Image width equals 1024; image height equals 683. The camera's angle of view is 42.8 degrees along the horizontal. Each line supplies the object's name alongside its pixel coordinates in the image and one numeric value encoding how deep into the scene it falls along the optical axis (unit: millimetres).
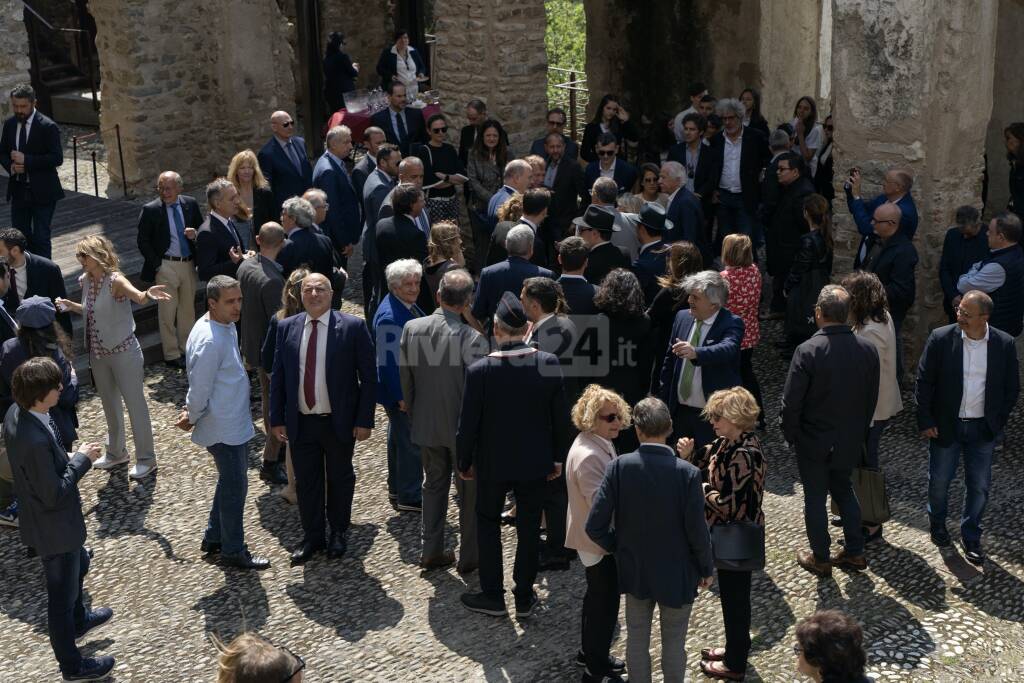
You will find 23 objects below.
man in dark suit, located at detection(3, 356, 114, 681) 6340
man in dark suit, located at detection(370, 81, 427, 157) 13094
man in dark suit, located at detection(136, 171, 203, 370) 10242
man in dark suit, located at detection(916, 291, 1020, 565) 7316
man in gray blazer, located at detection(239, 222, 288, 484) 8711
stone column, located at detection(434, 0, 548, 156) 12578
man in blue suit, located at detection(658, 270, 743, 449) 7445
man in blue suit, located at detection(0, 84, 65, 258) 11055
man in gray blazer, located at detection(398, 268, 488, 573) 7297
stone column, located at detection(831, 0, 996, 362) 9656
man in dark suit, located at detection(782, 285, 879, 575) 7039
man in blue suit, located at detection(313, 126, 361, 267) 11055
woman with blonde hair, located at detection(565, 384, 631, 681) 6203
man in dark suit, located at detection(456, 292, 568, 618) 6770
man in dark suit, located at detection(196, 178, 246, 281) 9844
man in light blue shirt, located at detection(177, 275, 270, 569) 7285
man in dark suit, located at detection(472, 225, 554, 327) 8195
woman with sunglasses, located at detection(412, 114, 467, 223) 11695
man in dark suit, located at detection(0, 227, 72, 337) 8484
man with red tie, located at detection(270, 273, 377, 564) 7410
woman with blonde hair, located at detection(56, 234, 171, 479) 8531
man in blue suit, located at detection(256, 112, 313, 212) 11609
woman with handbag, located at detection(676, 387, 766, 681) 6297
